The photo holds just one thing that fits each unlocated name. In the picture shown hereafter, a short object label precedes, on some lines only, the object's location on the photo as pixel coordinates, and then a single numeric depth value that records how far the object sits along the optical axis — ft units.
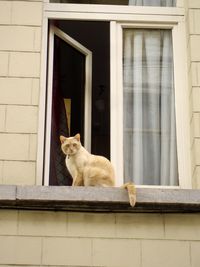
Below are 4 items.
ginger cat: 25.15
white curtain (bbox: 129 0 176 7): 28.87
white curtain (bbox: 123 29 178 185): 26.49
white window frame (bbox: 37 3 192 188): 26.38
